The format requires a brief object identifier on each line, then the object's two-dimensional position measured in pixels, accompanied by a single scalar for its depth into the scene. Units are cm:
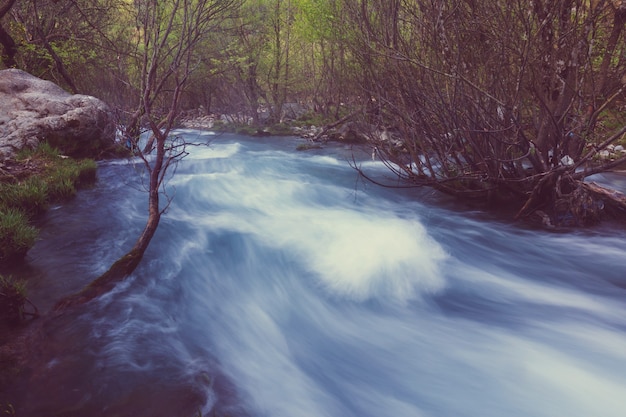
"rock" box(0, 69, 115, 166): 895
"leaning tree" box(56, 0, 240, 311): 433
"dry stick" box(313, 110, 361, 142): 1655
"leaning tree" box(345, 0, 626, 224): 581
